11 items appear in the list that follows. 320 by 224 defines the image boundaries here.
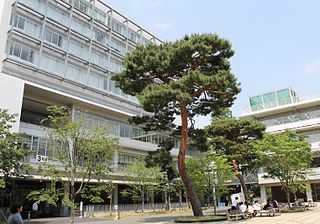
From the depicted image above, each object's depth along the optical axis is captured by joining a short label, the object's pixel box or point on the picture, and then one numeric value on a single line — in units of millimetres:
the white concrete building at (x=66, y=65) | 20989
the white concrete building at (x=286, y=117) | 31366
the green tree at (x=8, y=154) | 13210
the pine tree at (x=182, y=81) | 13769
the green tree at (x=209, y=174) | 18839
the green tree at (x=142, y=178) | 25351
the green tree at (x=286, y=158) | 19498
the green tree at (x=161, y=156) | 15658
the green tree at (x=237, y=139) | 23872
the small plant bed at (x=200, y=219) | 14254
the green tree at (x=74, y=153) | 10429
